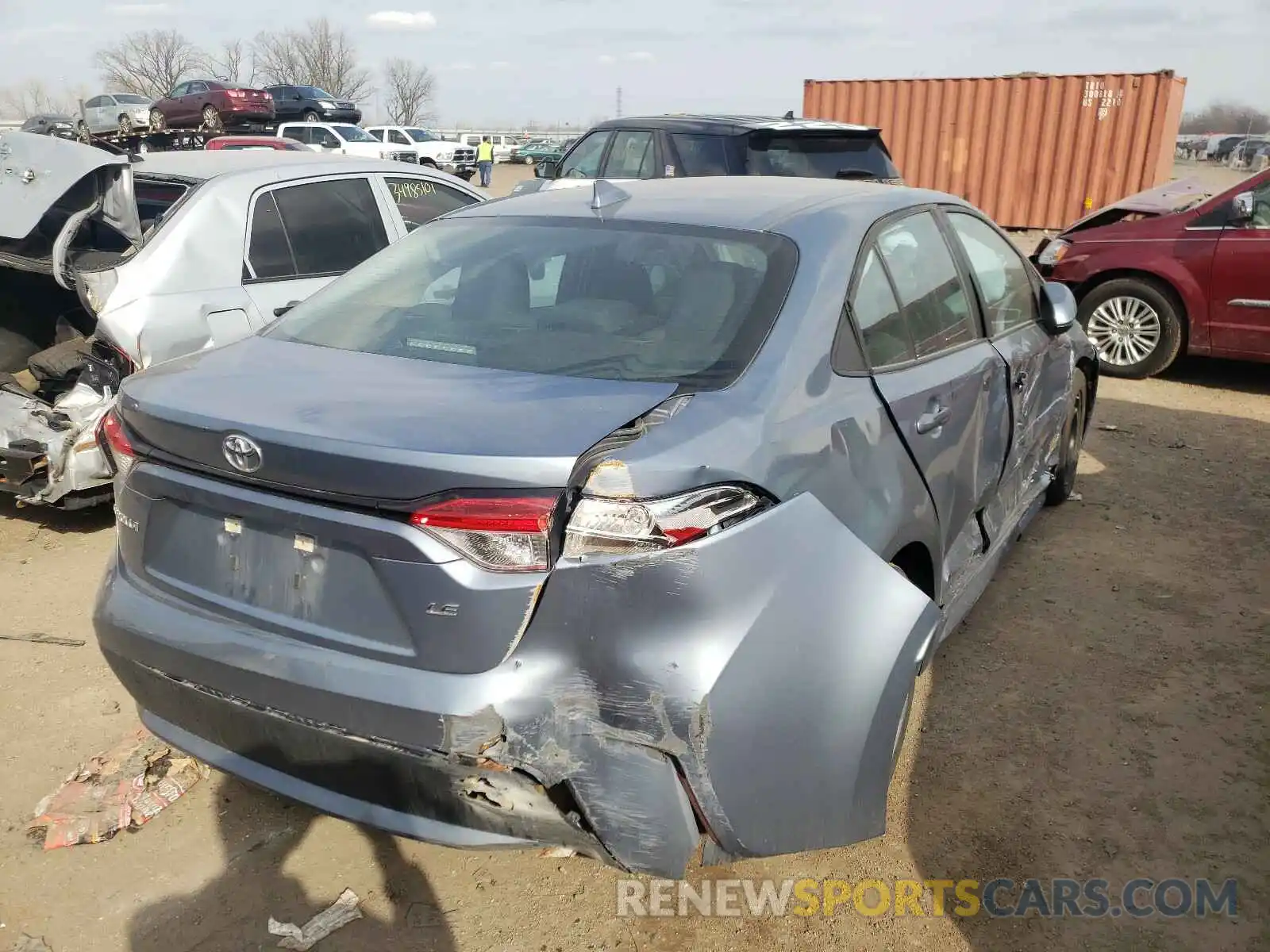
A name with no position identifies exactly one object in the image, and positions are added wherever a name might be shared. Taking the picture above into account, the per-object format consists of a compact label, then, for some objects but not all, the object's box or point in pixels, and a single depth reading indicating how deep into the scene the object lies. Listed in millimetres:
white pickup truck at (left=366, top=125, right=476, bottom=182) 27938
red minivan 7039
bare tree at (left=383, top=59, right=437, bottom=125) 75812
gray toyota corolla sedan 1833
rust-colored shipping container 15477
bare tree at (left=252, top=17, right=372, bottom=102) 66500
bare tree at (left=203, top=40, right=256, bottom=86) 68788
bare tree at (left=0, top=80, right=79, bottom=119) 77169
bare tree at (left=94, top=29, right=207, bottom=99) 61688
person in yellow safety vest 26266
